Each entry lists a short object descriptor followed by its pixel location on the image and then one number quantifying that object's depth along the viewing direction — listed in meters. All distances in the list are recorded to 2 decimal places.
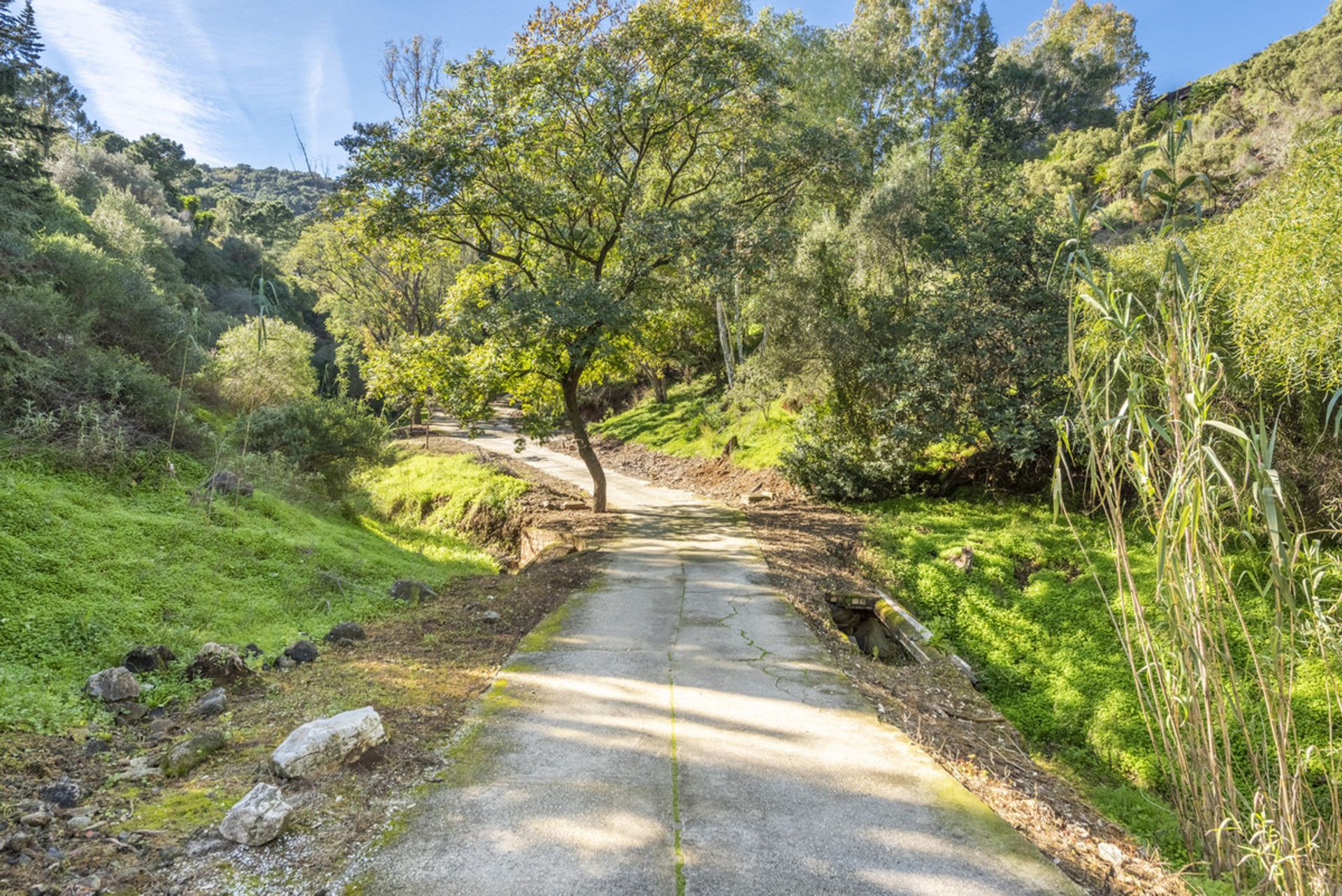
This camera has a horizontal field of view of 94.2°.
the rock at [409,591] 6.41
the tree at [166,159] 50.59
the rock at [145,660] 3.95
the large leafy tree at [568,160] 9.67
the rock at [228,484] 7.05
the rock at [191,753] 3.07
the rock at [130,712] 3.48
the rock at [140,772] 2.99
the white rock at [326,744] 3.06
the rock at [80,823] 2.57
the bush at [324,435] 10.84
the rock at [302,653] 4.58
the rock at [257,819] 2.60
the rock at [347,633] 5.08
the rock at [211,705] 3.64
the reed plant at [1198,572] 2.20
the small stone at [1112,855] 3.04
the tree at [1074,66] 50.72
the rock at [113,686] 3.58
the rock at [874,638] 7.32
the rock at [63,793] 2.69
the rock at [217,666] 4.04
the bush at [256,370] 14.52
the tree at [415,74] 17.39
